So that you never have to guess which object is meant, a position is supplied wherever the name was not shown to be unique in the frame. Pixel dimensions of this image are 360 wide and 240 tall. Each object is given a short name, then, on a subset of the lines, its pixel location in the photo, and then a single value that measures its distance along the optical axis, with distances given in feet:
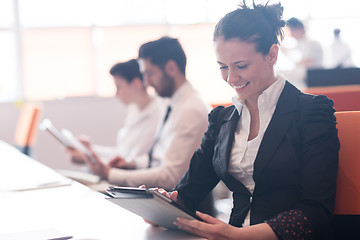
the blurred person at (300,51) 21.93
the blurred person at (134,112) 11.82
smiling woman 4.60
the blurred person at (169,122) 9.13
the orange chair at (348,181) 4.95
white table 4.59
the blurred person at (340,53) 24.70
